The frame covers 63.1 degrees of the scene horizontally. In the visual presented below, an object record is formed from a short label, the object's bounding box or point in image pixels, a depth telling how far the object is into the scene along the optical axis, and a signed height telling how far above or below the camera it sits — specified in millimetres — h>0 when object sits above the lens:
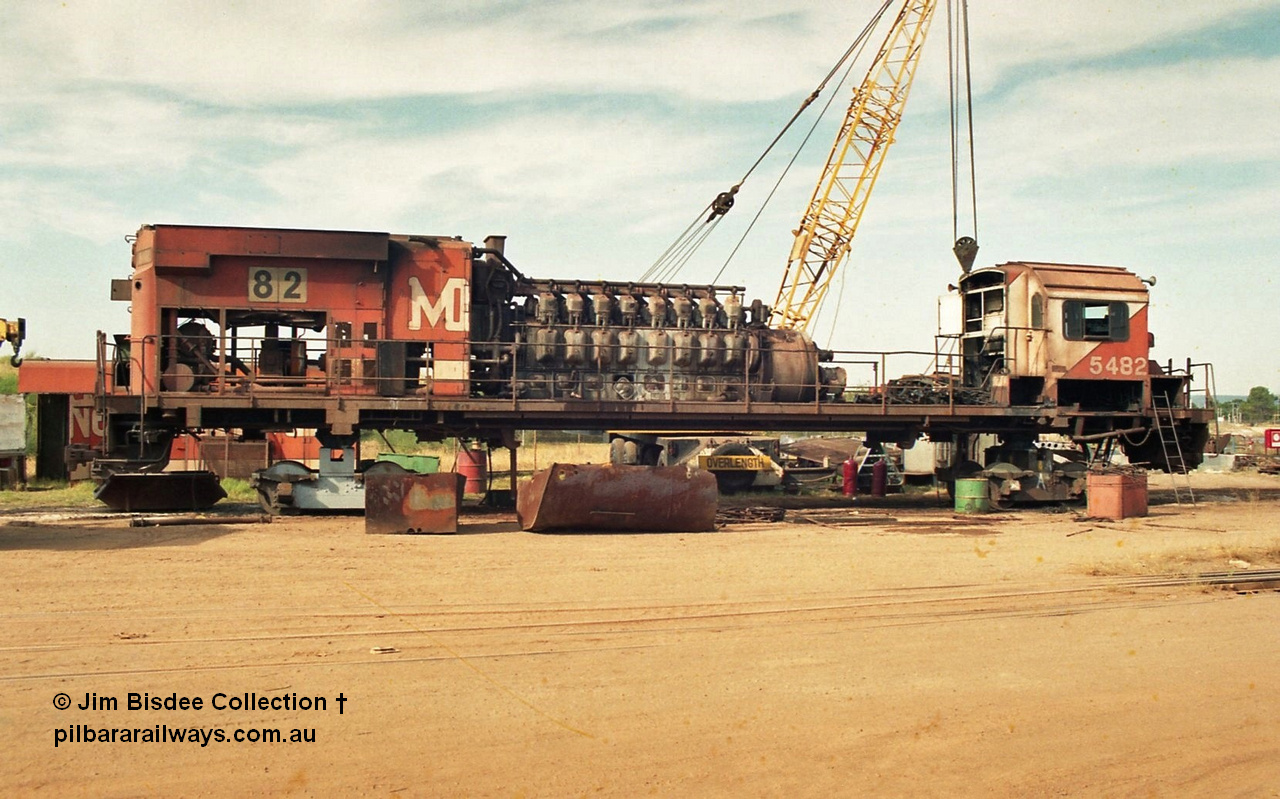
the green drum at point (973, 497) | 20234 -1450
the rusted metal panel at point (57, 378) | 27156 +1214
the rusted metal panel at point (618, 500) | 15609 -1166
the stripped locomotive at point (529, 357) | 18031 +1259
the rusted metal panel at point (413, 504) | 15352 -1195
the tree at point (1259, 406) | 86062 +1520
